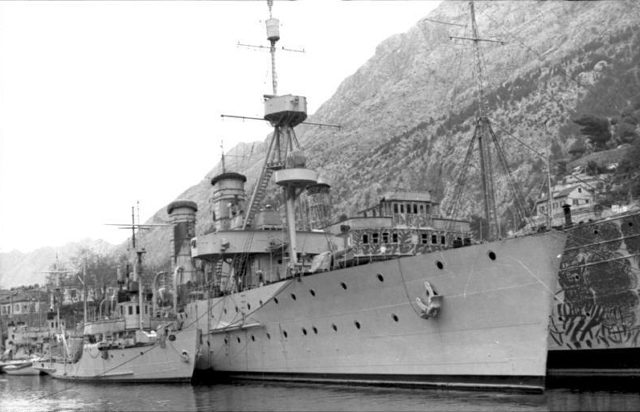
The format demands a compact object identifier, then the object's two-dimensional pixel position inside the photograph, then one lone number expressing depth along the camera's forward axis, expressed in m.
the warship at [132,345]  27.64
